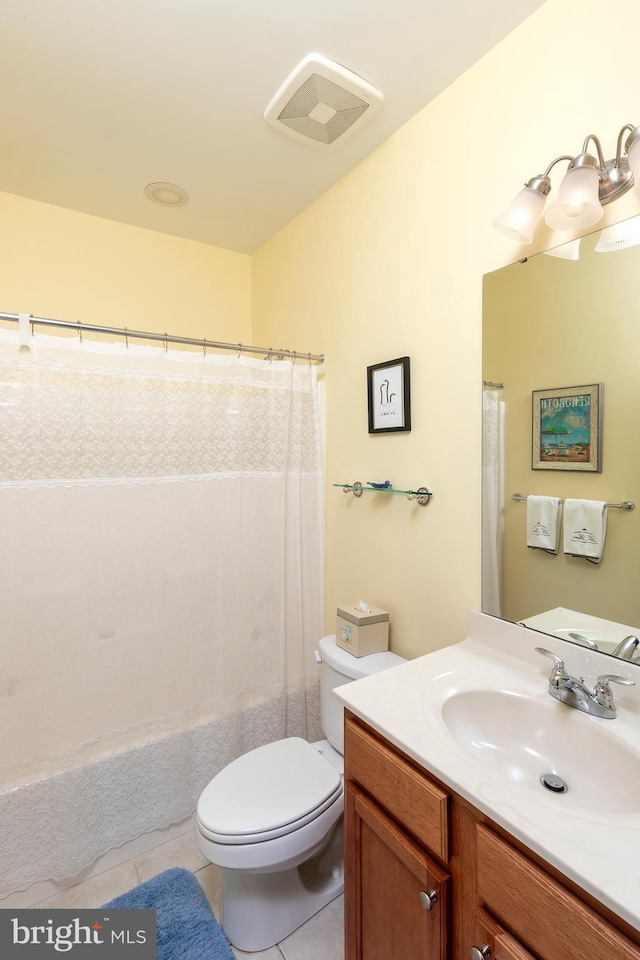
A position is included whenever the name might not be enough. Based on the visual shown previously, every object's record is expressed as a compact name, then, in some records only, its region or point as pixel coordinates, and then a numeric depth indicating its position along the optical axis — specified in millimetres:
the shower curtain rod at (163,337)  1389
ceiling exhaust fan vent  1327
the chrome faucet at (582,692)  940
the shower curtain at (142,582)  1440
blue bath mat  1290
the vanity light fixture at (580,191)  970
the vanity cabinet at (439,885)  622
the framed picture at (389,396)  1553
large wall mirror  1037
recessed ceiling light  1919
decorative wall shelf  1505
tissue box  1558
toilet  1213
